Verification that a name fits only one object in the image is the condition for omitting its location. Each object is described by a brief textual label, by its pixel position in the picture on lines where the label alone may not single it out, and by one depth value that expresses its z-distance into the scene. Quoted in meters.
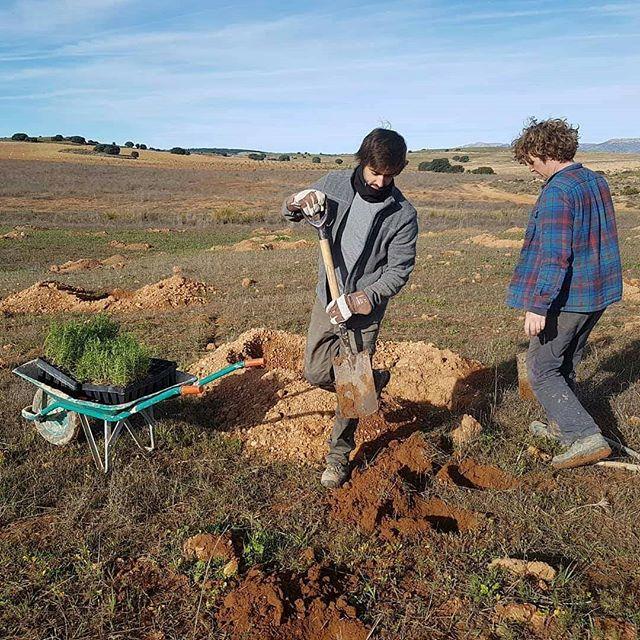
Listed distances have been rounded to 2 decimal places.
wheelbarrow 3.75
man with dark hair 3.24
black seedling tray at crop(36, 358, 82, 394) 3.92
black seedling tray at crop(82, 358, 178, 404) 3.83
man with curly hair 3.52
